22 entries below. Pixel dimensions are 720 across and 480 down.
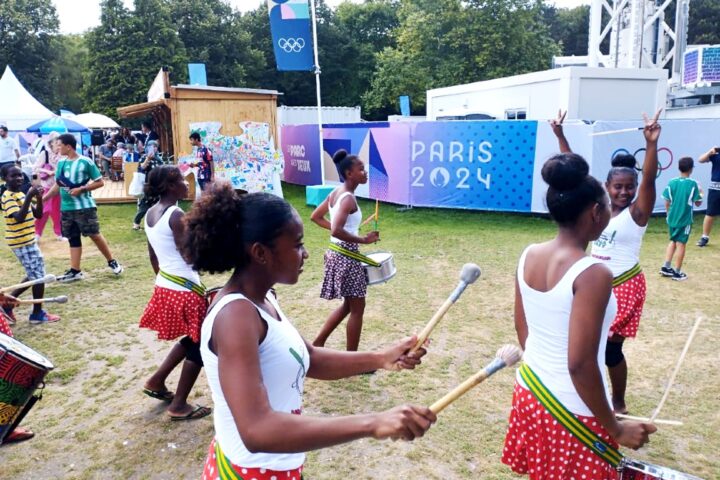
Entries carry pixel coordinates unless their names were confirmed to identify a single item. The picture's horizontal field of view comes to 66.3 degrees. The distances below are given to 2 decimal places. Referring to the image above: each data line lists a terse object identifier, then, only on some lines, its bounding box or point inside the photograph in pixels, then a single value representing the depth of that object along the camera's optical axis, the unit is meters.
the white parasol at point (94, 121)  22.11
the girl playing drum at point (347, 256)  4.71
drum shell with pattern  2.98
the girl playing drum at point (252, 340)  1.50
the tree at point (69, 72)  41.89
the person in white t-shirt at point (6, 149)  14.42
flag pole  12.29
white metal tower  17.89
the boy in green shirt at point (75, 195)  7.43
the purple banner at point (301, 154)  16.98
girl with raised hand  3.66
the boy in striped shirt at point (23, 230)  6.04
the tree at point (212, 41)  34.06
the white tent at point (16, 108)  20.39
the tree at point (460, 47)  28.62
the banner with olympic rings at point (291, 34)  12.05
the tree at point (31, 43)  36.81
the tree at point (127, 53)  30.30
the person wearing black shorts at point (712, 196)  9.37
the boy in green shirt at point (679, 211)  7.67
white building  13.70
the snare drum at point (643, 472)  2.04
